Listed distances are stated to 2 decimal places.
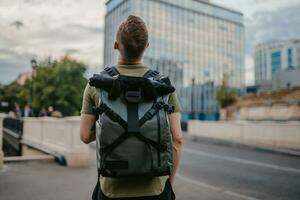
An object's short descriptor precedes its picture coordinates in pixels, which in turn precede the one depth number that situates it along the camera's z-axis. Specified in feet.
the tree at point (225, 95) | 112.47
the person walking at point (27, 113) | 81.24
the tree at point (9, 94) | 285.10
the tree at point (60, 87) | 169.89
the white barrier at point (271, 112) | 84.58
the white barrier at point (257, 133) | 54.60
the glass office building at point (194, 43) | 234.79
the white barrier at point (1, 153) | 29.89
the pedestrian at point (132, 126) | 5.56
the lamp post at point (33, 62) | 100.32
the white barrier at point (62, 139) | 34.04
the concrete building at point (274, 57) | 432.25
